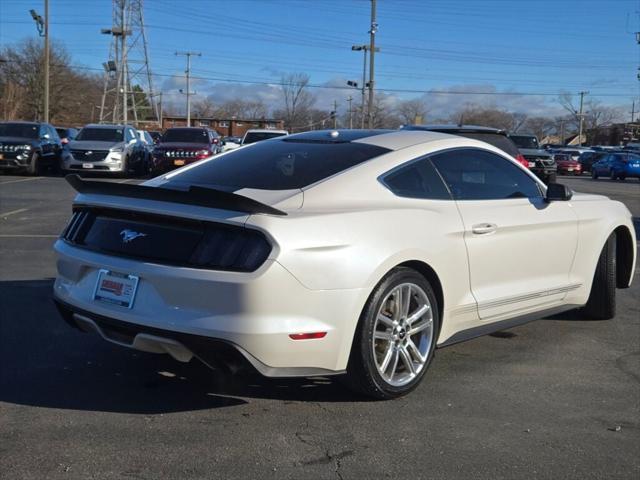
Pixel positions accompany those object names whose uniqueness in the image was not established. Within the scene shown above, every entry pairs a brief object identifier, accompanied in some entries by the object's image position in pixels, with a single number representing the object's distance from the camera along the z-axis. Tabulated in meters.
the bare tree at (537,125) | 126.25
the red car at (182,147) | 22.17
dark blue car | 38.88
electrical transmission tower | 62.00
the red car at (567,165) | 47.12
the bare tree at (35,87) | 65.06
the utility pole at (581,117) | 114.76
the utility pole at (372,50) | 43.15
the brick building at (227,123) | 72.75
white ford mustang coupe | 3.69
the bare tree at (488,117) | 91.09
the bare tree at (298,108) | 89.21
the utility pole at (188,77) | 88.25
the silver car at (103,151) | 21.81
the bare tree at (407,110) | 80.75
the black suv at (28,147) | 21.98
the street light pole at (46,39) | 37.88
